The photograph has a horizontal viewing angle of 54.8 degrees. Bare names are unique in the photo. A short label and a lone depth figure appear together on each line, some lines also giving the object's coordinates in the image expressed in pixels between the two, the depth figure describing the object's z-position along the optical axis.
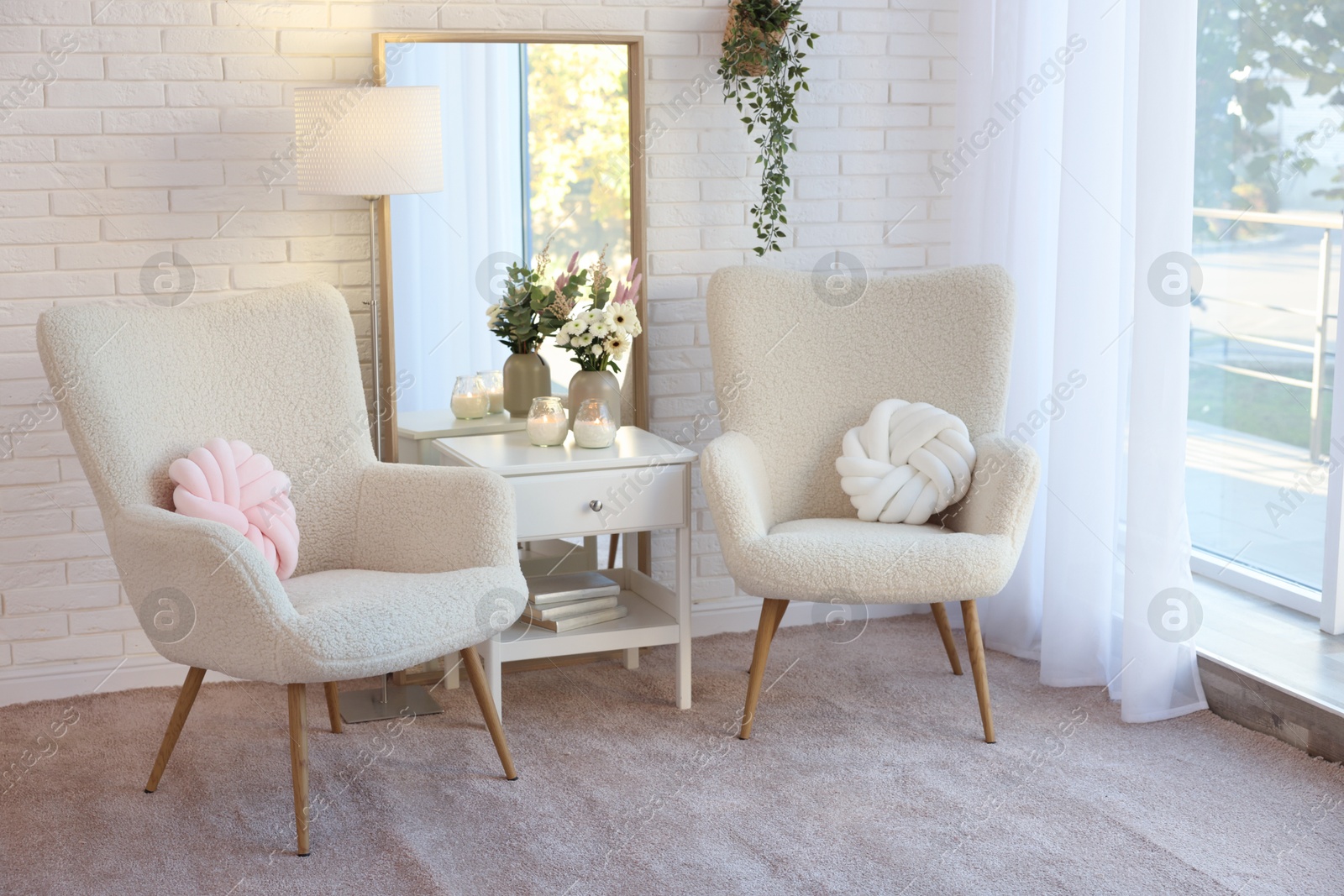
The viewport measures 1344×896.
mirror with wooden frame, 2.92
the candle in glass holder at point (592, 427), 2.79
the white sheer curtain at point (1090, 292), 2.65
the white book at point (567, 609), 2.79
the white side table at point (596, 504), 2.66
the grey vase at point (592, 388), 2.87
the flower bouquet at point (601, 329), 2.82
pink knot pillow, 2.33
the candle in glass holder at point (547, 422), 2.79
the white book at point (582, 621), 2.79
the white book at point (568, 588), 2.79
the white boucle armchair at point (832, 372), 2.82
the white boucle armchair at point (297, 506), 2.10
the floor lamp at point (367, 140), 2.58
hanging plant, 3.06
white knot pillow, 2.74
